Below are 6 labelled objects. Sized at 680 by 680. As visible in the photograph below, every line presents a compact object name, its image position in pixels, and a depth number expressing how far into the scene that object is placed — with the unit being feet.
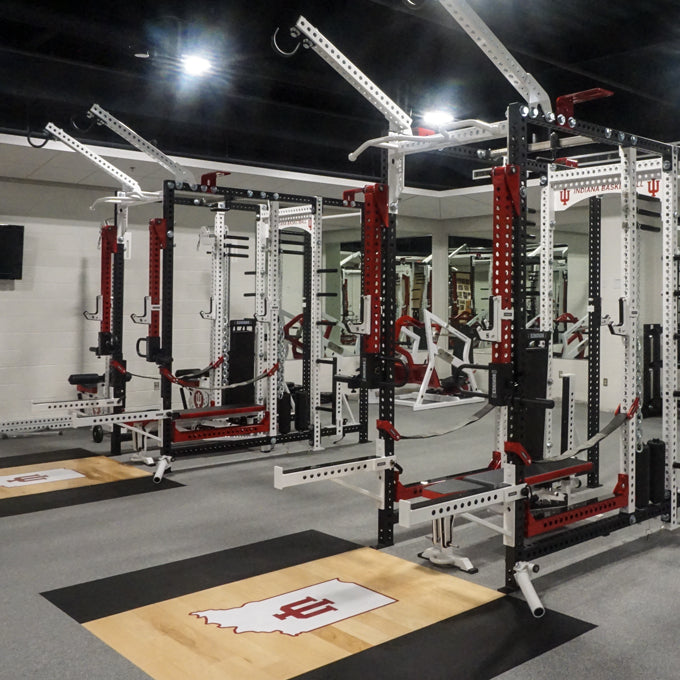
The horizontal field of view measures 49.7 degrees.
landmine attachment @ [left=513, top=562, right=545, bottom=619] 10.95
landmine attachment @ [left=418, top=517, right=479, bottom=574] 13.16
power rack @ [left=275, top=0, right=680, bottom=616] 11.68
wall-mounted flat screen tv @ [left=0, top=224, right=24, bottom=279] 25.81
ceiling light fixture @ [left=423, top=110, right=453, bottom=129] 20.79
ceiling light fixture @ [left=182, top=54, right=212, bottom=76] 18.25
